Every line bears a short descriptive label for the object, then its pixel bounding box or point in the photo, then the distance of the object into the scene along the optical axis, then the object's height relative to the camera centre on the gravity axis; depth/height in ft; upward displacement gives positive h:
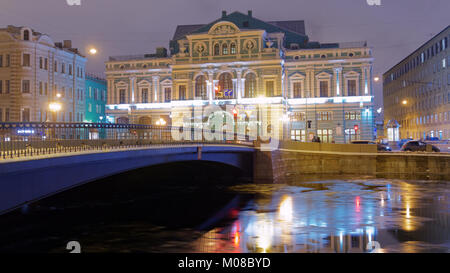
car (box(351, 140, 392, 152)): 171.75 -2.81
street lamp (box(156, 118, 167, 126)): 256.52 +10.65
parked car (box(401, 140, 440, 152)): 173.88 -2.60
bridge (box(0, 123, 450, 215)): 46.47 -2.61
